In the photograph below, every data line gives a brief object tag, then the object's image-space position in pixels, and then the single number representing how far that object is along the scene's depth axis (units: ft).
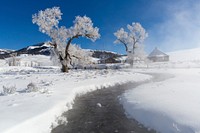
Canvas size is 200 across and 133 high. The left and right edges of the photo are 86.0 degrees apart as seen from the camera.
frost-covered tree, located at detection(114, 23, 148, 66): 93.36
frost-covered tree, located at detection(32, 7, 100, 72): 52.40
